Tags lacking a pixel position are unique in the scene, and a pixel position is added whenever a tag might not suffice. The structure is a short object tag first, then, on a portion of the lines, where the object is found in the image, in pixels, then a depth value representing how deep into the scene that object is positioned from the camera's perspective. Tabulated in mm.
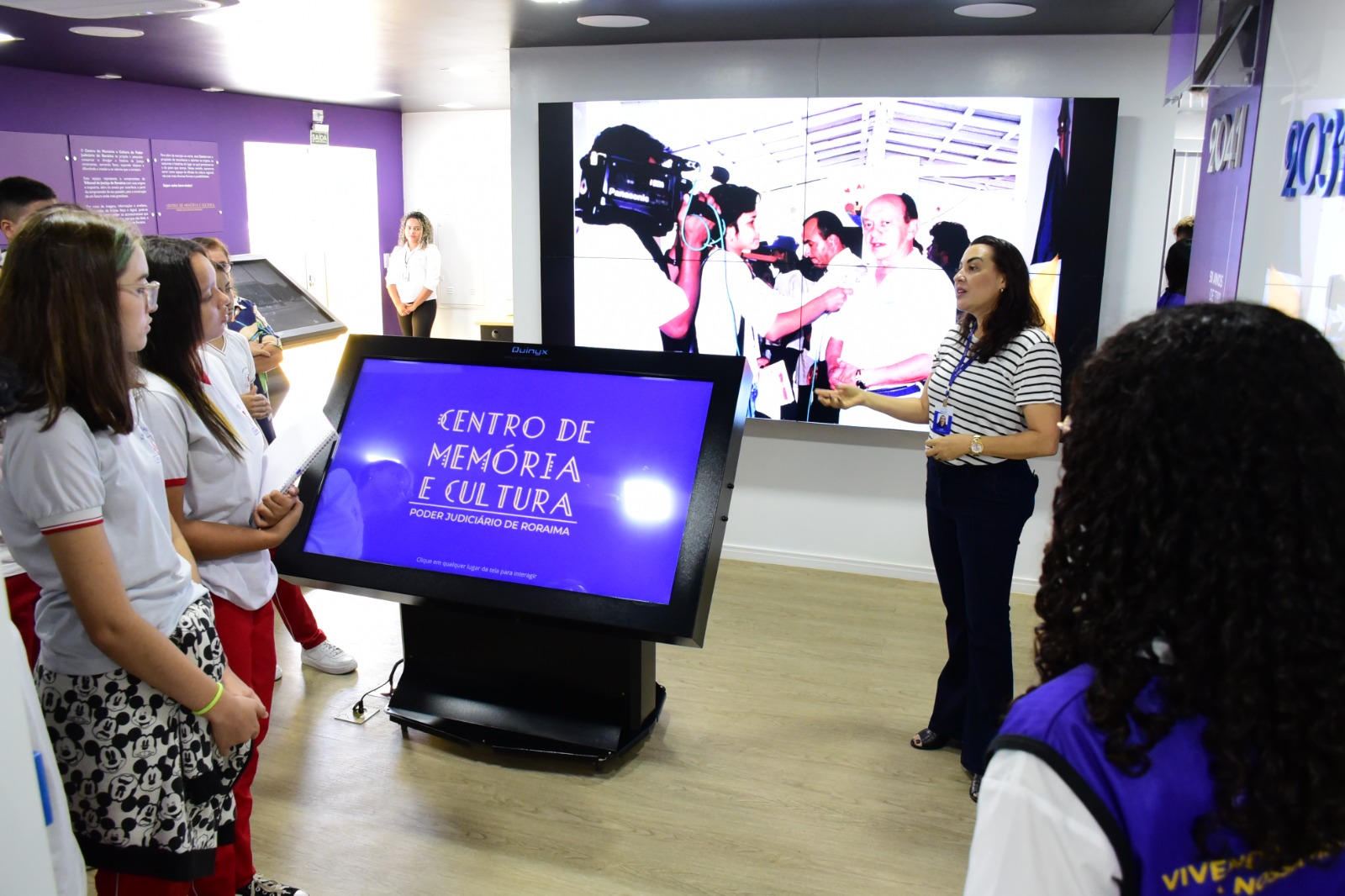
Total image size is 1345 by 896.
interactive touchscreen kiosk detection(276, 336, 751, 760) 2555
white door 8773
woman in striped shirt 2795
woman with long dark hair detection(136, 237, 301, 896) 2053
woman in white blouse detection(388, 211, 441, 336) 8891
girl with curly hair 803
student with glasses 1560
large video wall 4184
